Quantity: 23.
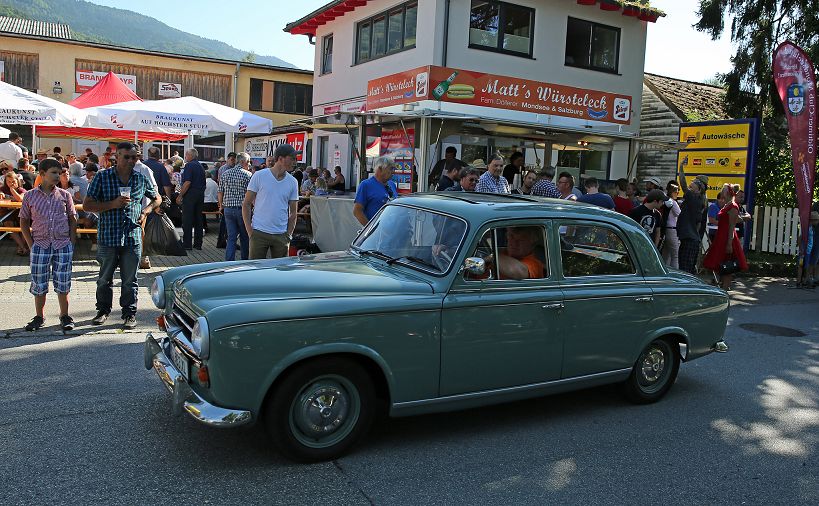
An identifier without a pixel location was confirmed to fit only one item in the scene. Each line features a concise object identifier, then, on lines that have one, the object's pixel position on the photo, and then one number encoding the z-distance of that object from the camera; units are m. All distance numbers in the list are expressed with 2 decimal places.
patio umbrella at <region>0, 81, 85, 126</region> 12.37
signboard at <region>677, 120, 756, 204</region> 14.61
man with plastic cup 6.53
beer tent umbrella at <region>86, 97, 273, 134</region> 13.03
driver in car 4.55
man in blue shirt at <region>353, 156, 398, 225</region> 7.78
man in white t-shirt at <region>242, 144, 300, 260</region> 7.63
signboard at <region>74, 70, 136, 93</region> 28.86
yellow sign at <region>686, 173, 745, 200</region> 15.05
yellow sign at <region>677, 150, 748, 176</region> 14.75
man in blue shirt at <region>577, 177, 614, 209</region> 9.44
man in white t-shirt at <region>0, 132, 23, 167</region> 13.42
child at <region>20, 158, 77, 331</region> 6.38
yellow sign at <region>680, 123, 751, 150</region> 14.67
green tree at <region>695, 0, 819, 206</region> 17.11
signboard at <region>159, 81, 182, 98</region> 30.56
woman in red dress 11.03
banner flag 12.15
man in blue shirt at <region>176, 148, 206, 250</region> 11.92
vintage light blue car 3.71
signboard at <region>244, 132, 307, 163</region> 23.36
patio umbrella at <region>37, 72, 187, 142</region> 15.88
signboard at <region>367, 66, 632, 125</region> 11.69
